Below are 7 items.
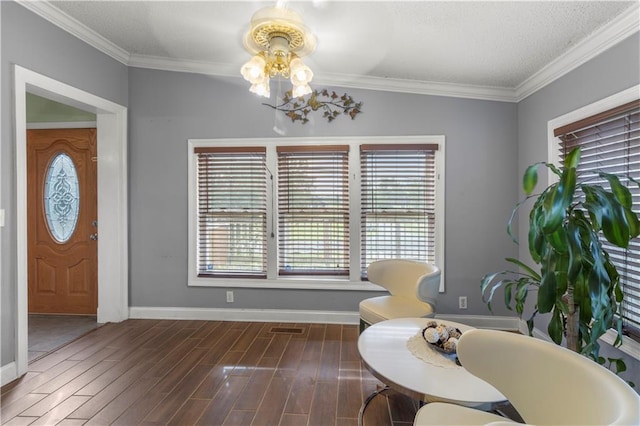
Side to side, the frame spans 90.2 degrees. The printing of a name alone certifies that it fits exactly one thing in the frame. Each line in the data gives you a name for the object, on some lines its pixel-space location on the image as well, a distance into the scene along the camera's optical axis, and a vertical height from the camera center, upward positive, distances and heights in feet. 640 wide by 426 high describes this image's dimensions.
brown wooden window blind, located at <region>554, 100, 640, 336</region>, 6.43 +1.13
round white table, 4.40 -2.54
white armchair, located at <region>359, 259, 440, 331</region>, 8.07 -2.21
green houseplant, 5.02 -0.69
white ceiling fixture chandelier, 5.86 +3.37
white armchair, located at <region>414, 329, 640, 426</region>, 2.95 -1.83
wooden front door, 11.82 -0.11
